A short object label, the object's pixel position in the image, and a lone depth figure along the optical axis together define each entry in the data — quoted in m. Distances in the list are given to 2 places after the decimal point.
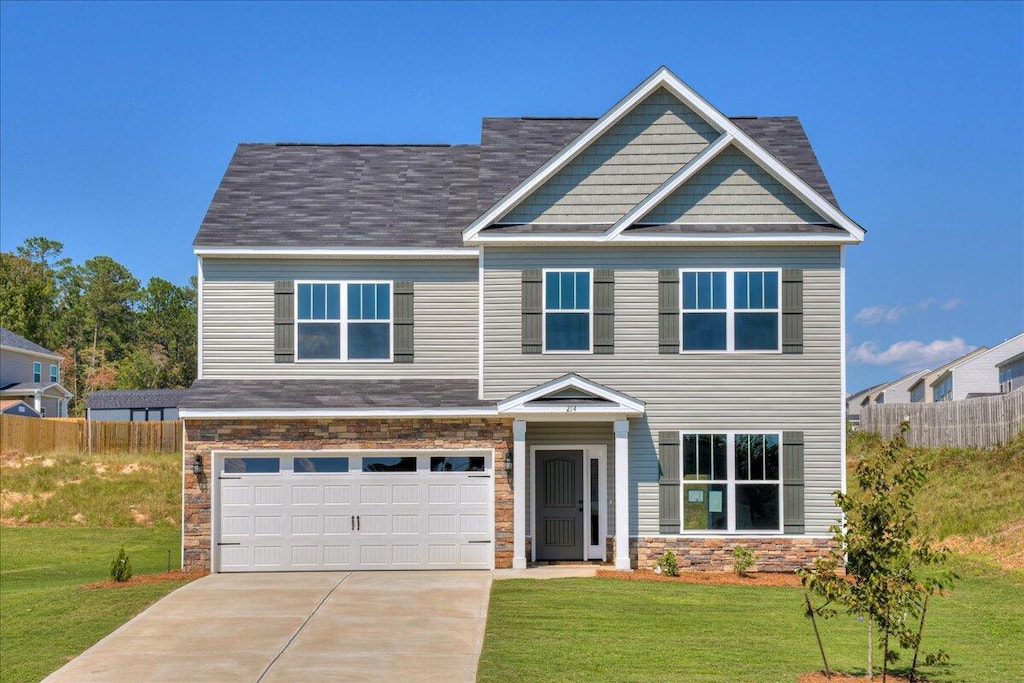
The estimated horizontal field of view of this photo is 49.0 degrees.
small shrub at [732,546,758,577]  19.55
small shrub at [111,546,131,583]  18.95
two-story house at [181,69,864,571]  20.02
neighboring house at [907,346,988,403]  58.03
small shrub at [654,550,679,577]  19.44
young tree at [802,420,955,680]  10.59
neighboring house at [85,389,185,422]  55.03
